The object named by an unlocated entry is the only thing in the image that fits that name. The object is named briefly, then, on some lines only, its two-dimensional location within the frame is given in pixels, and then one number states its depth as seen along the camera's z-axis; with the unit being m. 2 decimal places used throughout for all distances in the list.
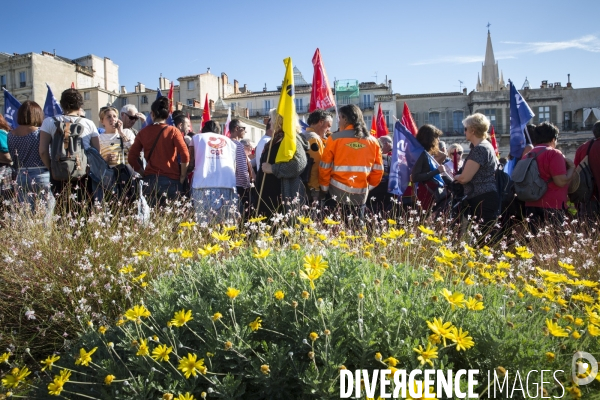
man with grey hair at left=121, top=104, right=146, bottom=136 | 6.62
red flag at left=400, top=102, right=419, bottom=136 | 10.24
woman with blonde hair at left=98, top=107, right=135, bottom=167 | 5.68
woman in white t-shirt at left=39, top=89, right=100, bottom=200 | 5.22
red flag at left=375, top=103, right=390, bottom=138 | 11.08
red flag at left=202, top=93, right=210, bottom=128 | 10.46
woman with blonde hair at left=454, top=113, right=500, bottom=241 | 5.66
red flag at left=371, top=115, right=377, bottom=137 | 10.66
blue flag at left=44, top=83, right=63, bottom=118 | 8.71
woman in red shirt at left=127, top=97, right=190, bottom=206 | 5.68
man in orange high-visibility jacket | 5.61
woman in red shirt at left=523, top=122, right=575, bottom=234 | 5.87
